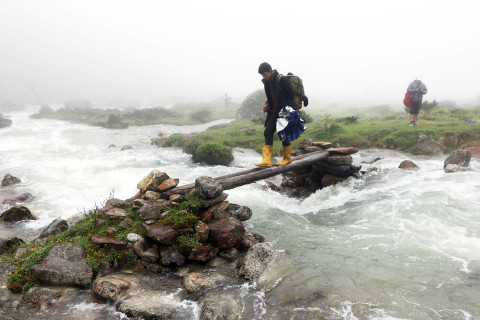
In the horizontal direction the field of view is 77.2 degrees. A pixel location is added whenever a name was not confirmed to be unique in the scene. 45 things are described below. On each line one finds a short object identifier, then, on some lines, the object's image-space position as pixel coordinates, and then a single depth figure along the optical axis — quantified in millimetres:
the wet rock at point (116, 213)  7805
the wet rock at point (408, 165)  13372
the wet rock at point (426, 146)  16859
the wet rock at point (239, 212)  8141
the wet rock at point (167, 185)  8527
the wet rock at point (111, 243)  6652
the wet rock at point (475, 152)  14309
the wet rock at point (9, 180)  14959
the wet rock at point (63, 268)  5809
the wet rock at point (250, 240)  7309
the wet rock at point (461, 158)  12734
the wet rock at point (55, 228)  8547
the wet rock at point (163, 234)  6621
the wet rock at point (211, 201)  7785
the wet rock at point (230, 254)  6886
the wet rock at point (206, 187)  7703
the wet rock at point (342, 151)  12406
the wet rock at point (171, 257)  6496
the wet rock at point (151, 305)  5020
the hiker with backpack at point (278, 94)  8500
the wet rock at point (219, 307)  5020
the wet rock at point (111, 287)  5439
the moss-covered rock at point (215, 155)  18344
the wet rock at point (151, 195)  8273
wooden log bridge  8619
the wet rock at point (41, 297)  5336
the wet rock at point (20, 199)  12569
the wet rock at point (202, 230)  6922
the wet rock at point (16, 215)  10570
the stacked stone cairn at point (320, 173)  12508
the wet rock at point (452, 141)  17359
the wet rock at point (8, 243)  7996
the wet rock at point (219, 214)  7637
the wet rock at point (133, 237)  6777
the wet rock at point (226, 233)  6949
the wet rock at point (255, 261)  6148
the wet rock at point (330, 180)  12703
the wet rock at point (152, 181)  8578
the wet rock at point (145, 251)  6520
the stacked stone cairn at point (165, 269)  5316
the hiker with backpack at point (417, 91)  18344
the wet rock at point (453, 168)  11877
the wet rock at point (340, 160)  12395
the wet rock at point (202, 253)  6590
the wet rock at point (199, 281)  5762
